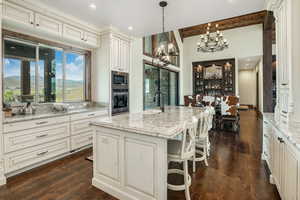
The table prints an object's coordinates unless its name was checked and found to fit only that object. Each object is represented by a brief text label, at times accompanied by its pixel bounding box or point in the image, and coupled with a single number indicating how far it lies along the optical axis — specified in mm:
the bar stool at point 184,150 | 1778
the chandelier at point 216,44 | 5290
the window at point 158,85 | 5496
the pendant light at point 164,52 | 2863
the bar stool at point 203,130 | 2641
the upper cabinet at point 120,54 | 3961
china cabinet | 8047
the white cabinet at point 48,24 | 2787
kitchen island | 1584
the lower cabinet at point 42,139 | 2309
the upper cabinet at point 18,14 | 2402
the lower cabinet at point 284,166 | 1310
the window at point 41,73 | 2850
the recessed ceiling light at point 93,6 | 2806
